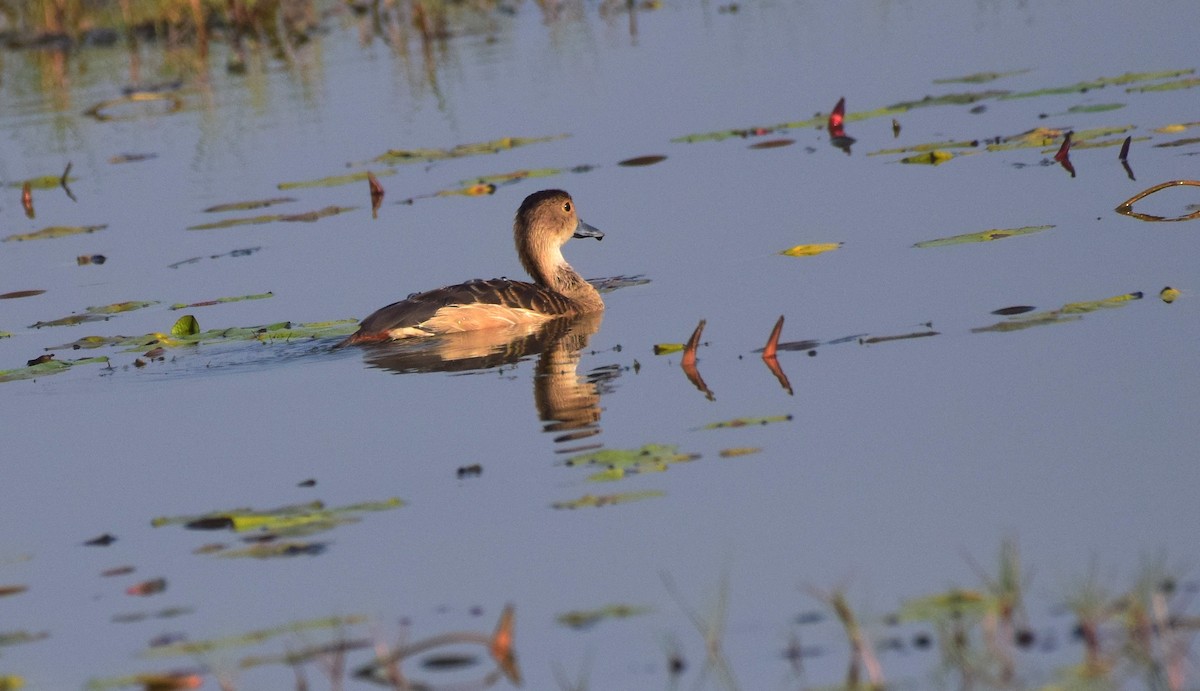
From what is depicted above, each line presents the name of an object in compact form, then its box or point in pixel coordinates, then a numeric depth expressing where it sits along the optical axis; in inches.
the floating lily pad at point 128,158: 745.6
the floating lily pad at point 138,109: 847.7
